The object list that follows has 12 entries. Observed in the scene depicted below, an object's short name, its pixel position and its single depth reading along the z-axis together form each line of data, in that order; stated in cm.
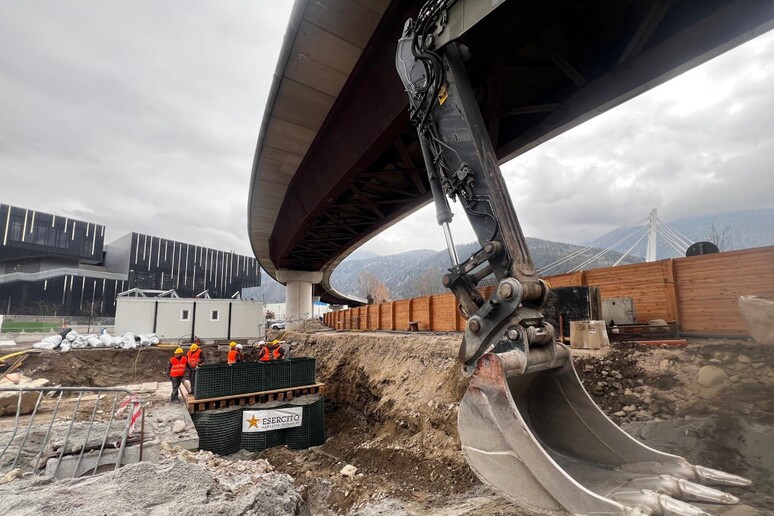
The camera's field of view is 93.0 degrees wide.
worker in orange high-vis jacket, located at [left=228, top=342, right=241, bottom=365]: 1323
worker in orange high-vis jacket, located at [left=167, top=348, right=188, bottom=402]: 1176
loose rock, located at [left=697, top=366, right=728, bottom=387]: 563
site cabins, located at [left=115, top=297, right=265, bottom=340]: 2972
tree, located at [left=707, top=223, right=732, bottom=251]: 3177
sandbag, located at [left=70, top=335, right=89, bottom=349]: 2264
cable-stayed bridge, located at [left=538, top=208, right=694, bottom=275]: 2683
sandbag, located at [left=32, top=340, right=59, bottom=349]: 2138
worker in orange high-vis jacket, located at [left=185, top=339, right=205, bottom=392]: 1300
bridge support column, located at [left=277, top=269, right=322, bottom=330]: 3559
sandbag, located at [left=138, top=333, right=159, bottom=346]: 2594
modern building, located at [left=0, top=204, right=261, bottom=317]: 4641
